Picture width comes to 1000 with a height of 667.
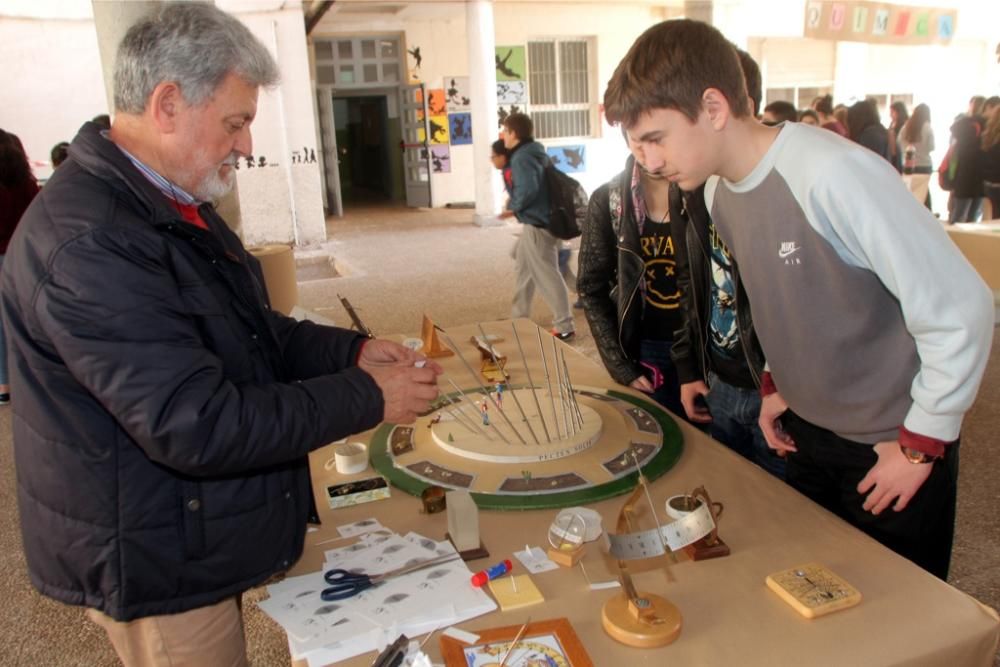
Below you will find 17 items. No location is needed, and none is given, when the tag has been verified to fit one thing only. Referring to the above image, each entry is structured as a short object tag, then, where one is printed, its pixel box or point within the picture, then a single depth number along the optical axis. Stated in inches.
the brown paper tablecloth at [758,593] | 39.6
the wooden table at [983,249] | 192.1
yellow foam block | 44.4
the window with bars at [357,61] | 481.1
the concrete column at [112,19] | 129.2
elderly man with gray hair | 38.8
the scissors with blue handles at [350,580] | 45.7
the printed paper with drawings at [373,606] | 41.3
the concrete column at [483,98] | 382.9
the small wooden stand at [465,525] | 49.8
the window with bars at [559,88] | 487.8
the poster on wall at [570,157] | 495.2
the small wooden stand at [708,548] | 48.3
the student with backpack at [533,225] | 200.2
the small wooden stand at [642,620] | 40.0
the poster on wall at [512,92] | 475.2
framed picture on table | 38.8
